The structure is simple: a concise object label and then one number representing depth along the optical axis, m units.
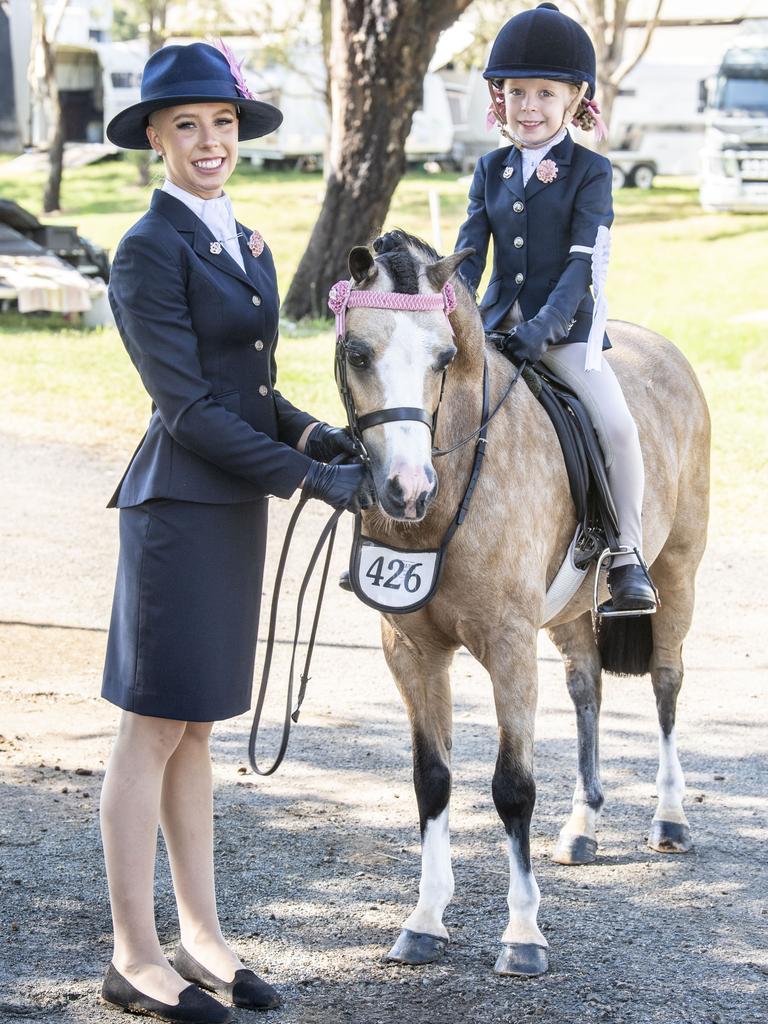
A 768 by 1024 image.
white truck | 26.19
